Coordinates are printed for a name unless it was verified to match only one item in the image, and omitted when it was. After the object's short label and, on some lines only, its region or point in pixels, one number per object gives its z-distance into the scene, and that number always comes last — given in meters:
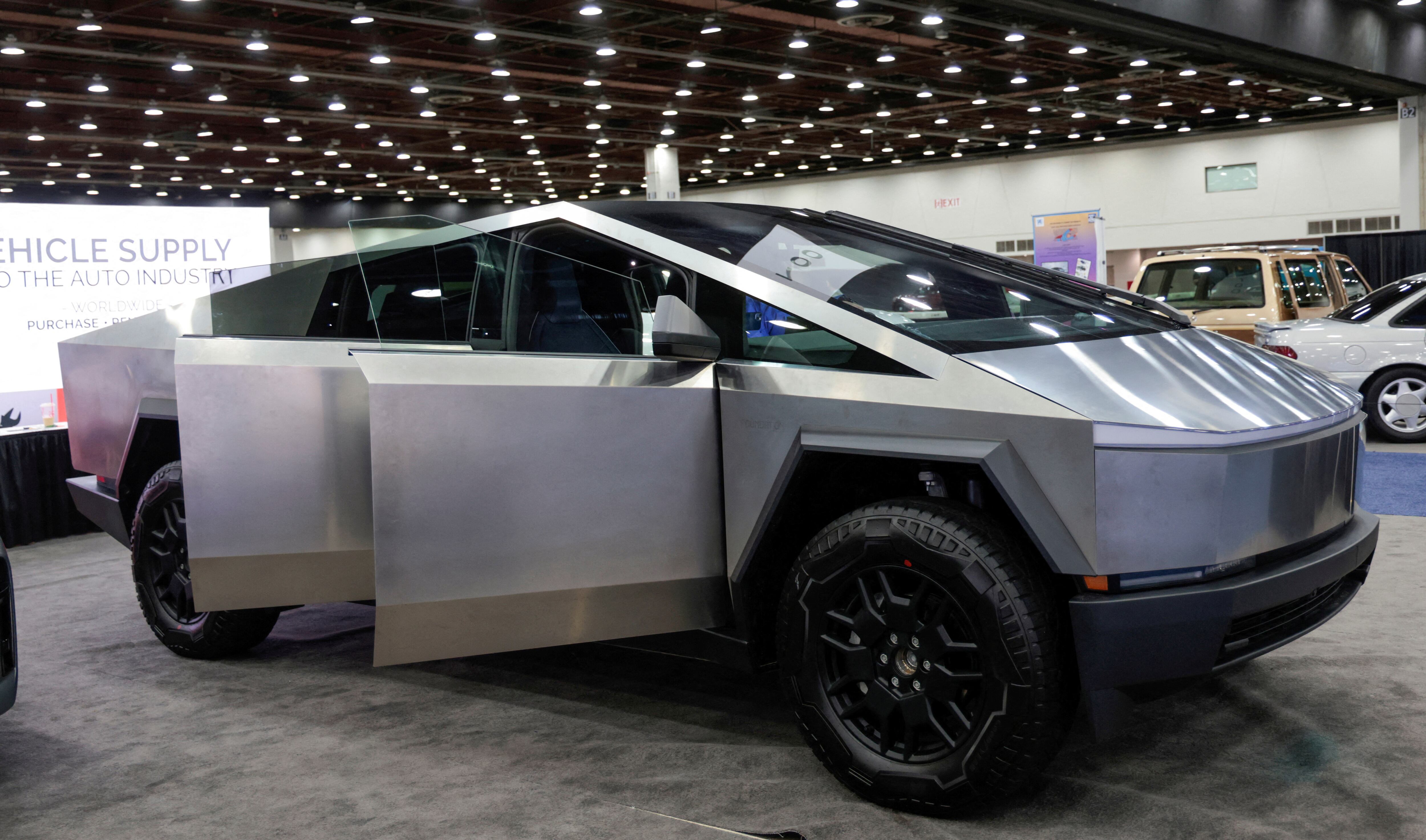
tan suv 10.64
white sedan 8.66
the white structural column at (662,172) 23.66
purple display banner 15.20
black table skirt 6.74
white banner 7.39
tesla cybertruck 2.35
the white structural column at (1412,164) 18.88
